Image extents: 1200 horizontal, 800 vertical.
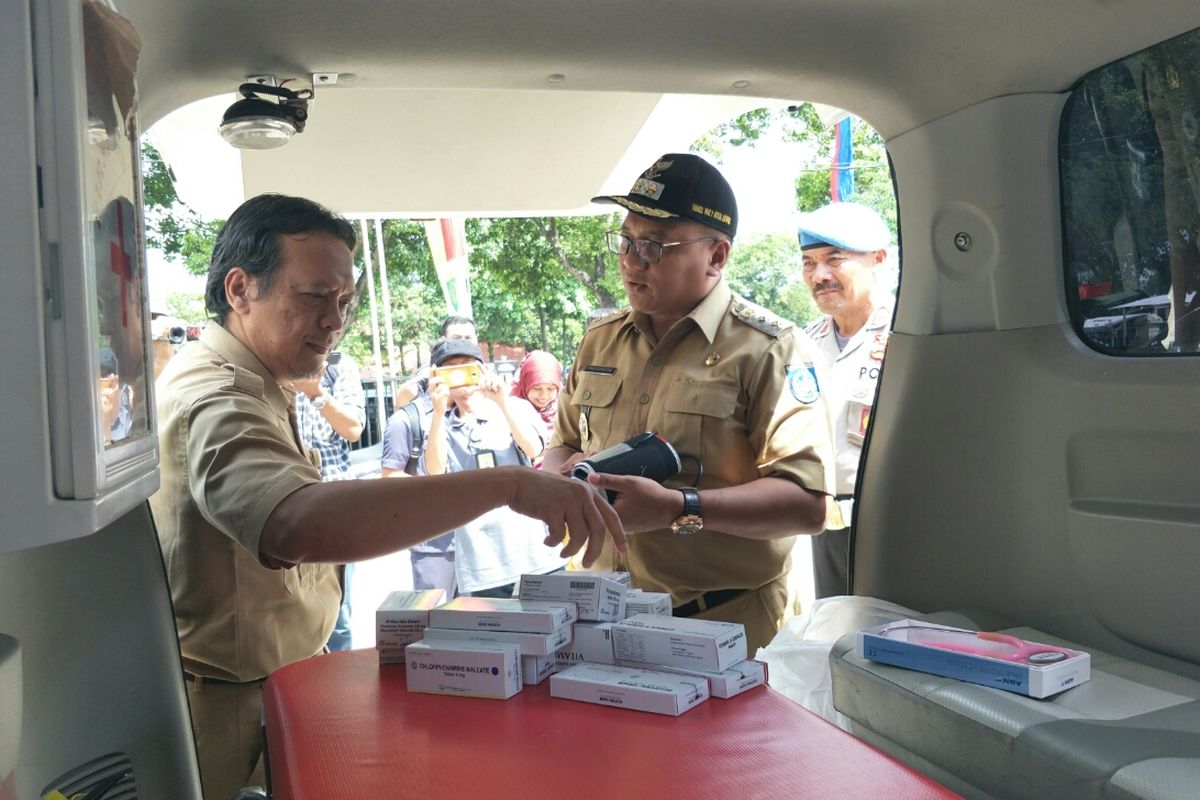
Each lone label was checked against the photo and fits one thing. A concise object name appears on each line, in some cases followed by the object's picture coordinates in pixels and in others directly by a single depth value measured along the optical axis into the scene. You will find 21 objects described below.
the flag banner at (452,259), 8.76
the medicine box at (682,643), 1.62
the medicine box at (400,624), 1.83
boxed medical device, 1.72
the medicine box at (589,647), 1.72
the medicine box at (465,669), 1.62
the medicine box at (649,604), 1.86
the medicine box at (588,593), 1.77
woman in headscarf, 5.99
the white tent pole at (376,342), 9.23
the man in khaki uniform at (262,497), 1.73
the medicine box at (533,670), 1.69
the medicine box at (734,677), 1.59
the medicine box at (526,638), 1.68
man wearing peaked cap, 2.45
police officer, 4.00
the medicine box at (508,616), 1.69
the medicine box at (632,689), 1.52
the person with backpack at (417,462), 4.86
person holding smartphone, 4.66
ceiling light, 2.21
